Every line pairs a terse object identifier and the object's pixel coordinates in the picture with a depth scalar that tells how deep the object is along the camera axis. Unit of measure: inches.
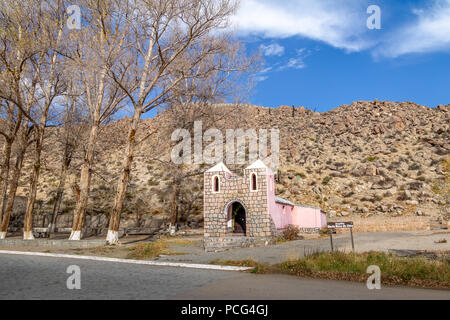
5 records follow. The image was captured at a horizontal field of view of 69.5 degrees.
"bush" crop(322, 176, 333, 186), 1342.3
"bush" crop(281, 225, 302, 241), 730.2
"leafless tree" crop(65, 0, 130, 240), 645.3
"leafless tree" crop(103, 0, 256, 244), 629.3
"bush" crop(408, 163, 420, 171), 1343.6
